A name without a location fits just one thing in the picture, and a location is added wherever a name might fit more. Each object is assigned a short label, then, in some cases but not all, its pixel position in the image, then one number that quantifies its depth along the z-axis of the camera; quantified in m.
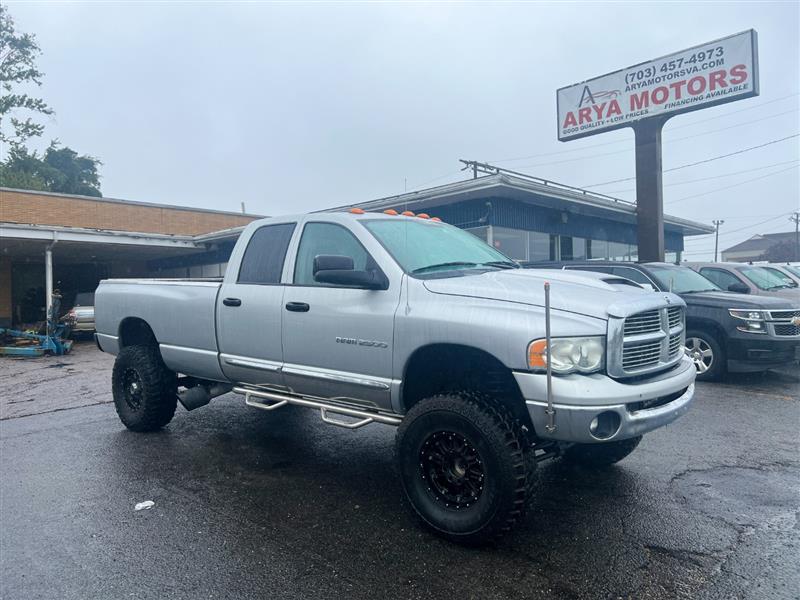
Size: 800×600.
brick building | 19.69
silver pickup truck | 3.25
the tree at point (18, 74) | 38.00
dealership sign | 14.49
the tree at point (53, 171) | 40.31
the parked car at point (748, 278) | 10.52
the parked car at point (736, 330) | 8.03
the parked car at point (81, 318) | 18.34
